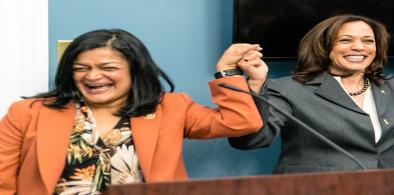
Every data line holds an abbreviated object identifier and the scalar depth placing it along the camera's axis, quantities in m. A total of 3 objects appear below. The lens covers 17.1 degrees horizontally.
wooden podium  2.32
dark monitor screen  3.33
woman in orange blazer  2.98
